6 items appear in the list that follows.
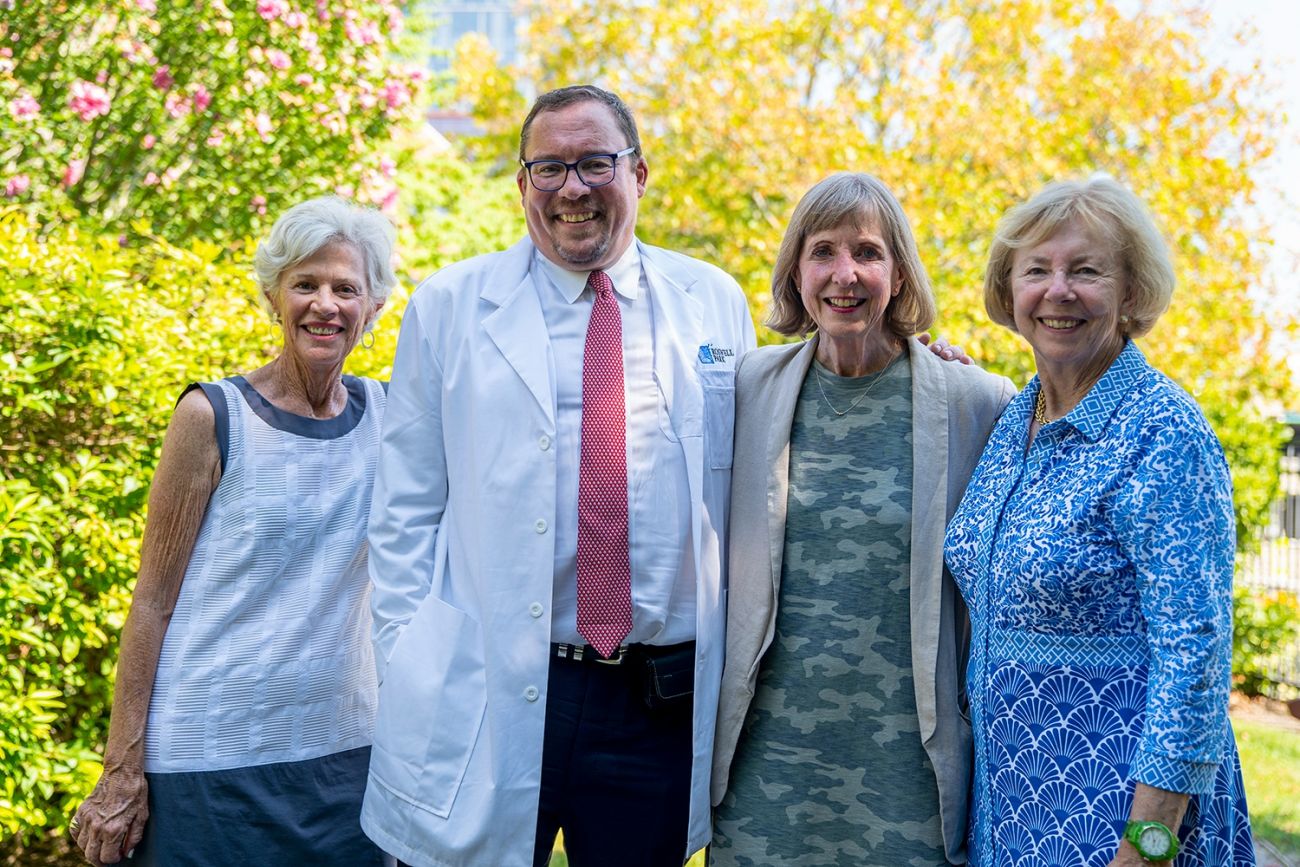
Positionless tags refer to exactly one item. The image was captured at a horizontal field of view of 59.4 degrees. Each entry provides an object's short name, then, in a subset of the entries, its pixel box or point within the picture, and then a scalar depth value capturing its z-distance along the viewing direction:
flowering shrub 6.64
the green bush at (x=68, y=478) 3.98
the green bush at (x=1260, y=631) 10.24
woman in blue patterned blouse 2.18
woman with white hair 2.86
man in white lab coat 2.77
